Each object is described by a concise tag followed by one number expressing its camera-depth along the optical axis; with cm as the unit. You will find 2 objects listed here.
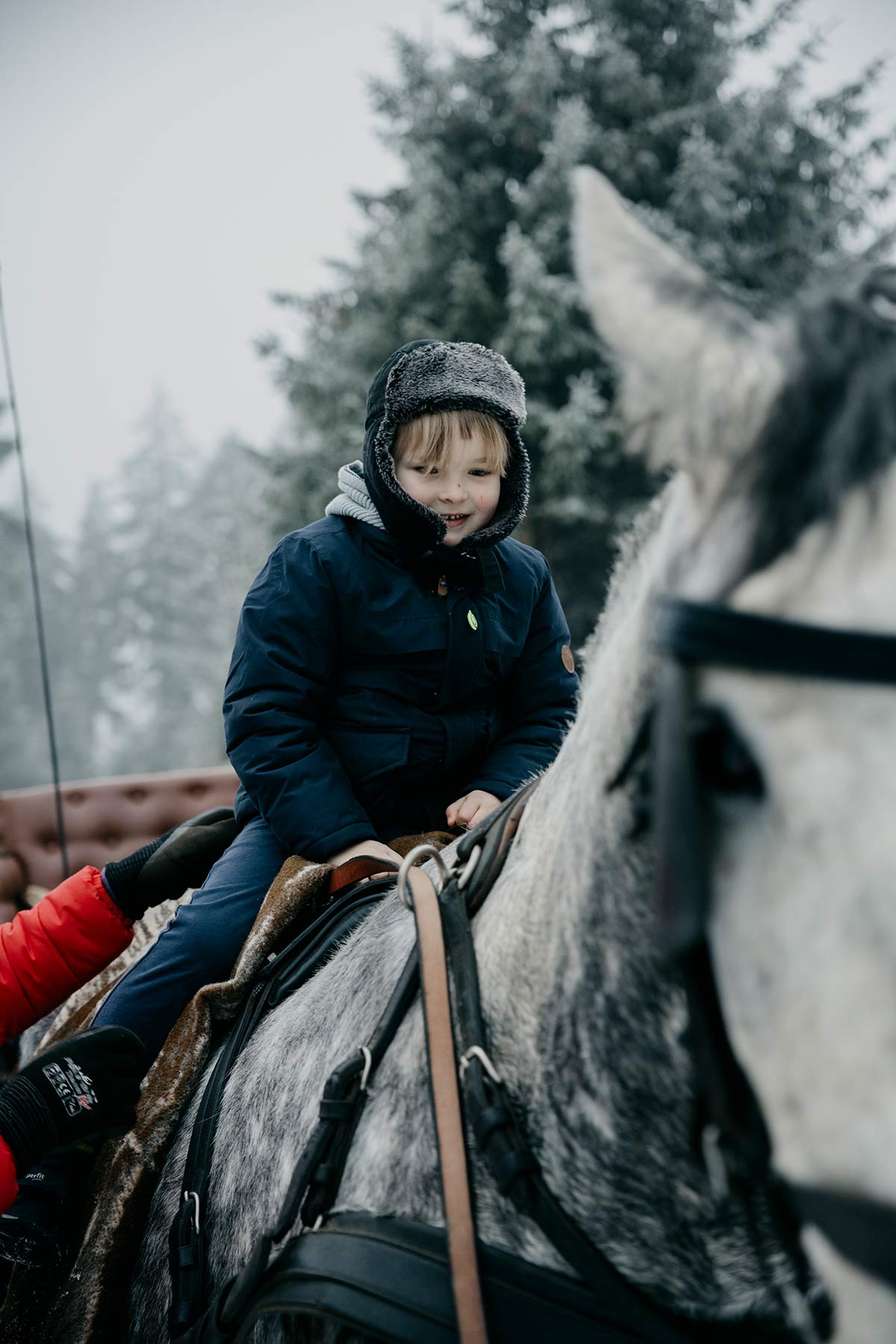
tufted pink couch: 470
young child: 184
